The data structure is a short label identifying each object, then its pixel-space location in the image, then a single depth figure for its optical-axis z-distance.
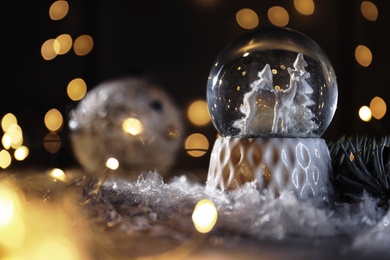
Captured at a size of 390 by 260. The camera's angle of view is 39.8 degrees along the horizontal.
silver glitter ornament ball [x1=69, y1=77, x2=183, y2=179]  0.87
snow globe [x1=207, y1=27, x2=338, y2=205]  0.50
